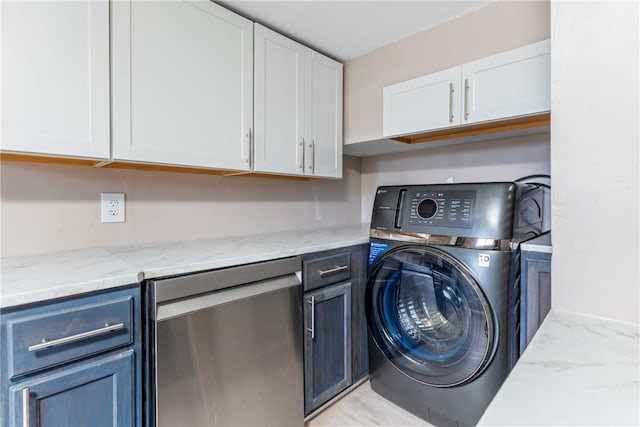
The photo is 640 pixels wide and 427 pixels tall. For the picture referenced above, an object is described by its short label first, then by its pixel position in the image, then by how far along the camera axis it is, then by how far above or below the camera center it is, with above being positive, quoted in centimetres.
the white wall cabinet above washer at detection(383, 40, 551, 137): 143 +61
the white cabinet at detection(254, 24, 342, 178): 169 +60
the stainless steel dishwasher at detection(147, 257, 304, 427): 105 -52
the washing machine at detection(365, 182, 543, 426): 136 -40
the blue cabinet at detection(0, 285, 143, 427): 80 -43
